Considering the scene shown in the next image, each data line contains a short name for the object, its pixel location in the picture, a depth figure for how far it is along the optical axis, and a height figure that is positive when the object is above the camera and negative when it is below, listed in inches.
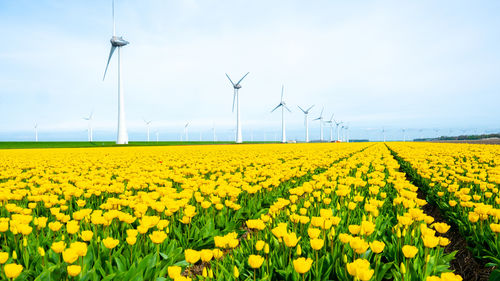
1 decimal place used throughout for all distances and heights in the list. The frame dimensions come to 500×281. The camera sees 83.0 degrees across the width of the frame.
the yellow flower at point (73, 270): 99.6 -44.6
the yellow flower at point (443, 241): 129.9 -46.0
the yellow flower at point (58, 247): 115.9 -42.0
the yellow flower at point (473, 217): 167.9 -45.7
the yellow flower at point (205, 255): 109.1 -43.5
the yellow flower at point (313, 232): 129.3 -41.2
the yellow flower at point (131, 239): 129.1 -44.2
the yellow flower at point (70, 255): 106.2 -42.1
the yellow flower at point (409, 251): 109.1 -42.5
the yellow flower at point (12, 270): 99.0 -44.2
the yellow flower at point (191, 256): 109.3 -43.7
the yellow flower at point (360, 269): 92.4 -43.1
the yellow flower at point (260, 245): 126.0 -45.9
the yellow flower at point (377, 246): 111.7 -41.6
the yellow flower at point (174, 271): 97.5 -44.8
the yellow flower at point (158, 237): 130.5 -43.4
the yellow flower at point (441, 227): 136.9 -41.8
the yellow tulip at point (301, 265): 99.3 -43.6
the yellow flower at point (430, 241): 119.3 -42.3
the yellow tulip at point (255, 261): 107.2 -45.0
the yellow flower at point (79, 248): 111.7 -41.3
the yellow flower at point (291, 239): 122.8 -42.4
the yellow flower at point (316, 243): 117.6 -42.3
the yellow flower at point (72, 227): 138.7 -41.1
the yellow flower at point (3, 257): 108.8 -43.6
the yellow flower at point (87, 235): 130.5 -42.1
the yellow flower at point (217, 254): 120.3 -47.2
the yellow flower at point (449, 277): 89.4 -43.7
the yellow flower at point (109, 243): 124.6 -43.8
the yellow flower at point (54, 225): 144.8 -41.9
